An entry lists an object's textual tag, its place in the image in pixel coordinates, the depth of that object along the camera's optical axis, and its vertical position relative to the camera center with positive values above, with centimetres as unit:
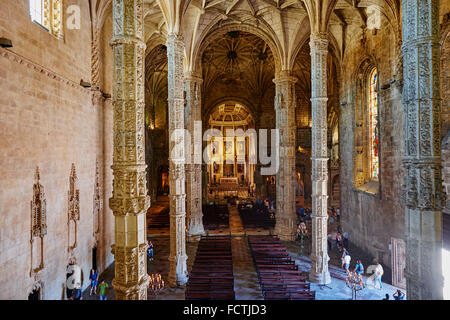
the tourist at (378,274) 1271 -493
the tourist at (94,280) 1232 -491
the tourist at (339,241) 1772 -487
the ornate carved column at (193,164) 1969 -10
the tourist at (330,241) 1781 -492
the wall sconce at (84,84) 1270 +351
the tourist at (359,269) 1298 -480
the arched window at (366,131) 1747 +180
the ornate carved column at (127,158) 649 +12
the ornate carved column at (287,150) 1988 +80
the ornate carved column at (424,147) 654 +29
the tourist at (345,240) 1818 -496
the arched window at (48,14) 967 +525
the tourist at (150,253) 1654 -508
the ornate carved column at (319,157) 1330 +19
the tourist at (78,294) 1118 -503
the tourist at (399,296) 1021 -477
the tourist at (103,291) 1098 -479
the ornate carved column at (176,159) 1305 +17
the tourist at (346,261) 1411 -483
